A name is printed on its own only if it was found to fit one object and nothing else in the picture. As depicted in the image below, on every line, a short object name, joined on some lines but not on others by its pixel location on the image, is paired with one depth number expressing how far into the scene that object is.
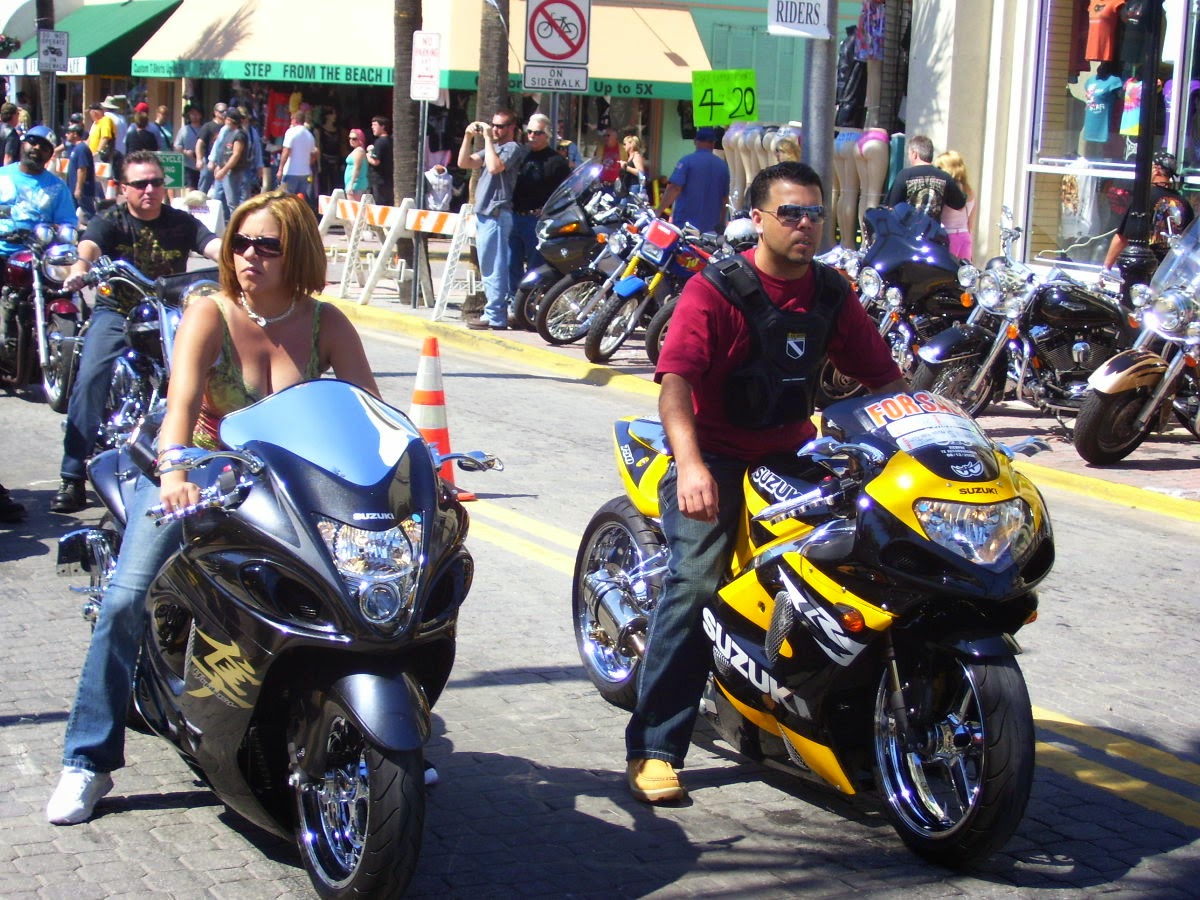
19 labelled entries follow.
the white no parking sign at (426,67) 17.16
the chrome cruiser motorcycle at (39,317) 11.27
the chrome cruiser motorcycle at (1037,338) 11.58
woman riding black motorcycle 4.54
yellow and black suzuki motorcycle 4.19
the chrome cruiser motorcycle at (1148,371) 10.41
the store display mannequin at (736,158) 18.77
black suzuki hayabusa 3.83
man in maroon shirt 4.76
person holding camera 16.05
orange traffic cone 8.56
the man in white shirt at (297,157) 25.98
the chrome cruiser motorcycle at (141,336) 6.75
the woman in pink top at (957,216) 14.95
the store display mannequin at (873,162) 17.58
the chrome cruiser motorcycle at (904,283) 12.49
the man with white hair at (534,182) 16.05
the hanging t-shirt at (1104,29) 16.38
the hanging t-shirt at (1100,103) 16.56
